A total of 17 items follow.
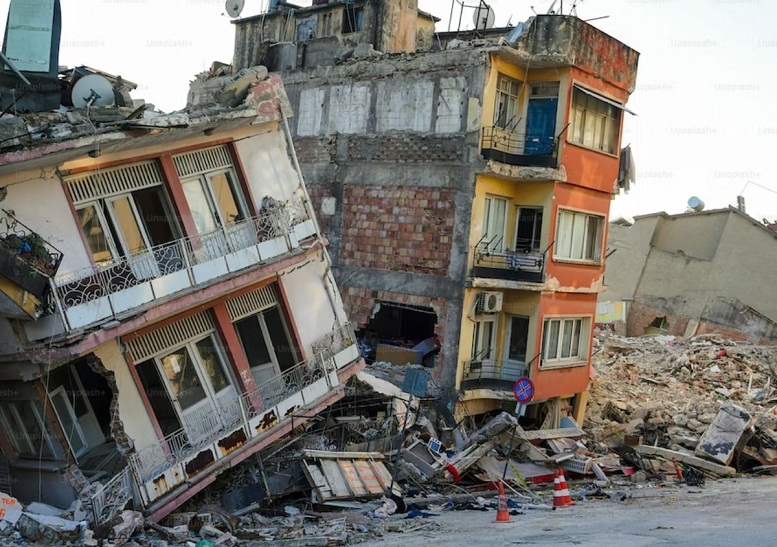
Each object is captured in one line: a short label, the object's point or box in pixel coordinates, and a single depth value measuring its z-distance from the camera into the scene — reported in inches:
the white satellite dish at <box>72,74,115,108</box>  706.8
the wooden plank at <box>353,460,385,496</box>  738.3
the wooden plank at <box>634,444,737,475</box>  917.2
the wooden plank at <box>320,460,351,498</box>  711.1
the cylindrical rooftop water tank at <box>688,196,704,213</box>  1803.6
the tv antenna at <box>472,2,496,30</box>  1138.0
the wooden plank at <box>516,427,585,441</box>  905.5
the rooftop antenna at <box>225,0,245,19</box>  1164.5
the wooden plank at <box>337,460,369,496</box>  723.4
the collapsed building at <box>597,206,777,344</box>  1628.9
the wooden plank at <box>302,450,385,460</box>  719.2
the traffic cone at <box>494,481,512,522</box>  647.8
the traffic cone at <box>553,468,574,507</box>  725.3
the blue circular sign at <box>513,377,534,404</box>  820.6
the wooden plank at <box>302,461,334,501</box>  699.4
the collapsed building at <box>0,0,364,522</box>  603.8
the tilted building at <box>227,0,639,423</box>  973.2
